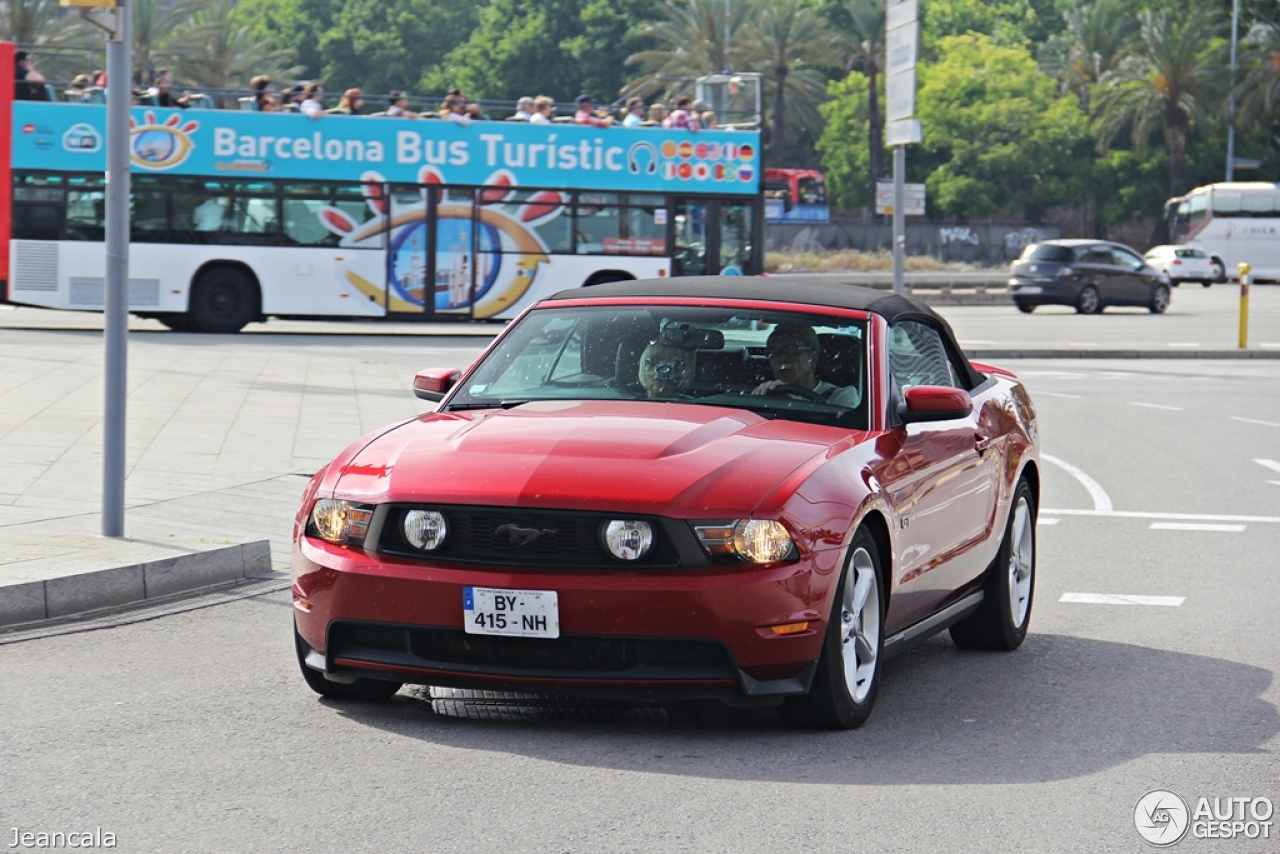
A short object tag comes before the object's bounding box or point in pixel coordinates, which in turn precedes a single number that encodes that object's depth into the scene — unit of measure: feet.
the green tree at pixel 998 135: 258.78
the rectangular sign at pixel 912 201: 131.95
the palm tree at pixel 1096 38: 266.57
